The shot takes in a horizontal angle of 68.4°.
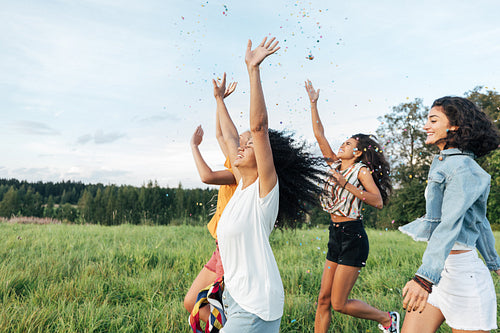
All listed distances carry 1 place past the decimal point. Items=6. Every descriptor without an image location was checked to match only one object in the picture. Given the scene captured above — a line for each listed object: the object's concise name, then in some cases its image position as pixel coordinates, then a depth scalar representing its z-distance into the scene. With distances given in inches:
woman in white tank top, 90.1
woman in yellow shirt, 126.7
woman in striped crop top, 148.8
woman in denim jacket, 91.2
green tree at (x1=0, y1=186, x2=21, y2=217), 1987.0
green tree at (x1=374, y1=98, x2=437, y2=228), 1004.6
